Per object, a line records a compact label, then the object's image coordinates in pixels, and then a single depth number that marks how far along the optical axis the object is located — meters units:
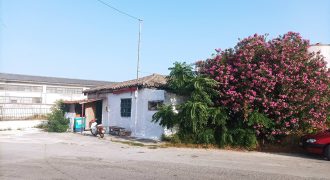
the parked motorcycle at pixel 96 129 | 19.70
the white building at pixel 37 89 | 40.91
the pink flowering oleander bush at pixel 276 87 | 14.95
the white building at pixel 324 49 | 21.09
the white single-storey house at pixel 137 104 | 18.98
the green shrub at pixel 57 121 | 23.50
